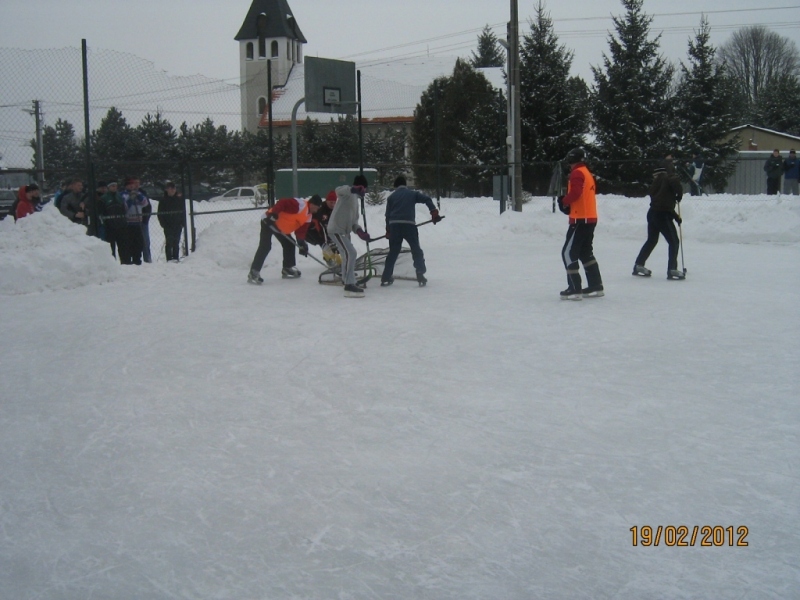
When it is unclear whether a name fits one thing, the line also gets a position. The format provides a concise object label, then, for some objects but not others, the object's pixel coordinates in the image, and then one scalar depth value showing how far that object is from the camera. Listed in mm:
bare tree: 58781
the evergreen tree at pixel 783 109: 44656
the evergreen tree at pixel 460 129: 29469
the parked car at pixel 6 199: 19047
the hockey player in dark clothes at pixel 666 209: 10133
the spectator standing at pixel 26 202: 11328
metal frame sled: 10727
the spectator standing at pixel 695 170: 20925
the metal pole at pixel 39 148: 10625
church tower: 73375
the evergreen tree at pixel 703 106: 30547
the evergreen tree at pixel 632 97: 30531
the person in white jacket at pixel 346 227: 9672
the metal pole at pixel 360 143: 16375
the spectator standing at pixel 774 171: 20414
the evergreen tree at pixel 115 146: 12281
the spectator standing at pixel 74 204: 11641
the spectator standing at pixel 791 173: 19844
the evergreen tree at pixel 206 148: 15047
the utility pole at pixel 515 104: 20656
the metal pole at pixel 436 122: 18738
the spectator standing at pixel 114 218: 11898
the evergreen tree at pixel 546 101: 30344
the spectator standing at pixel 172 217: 13008
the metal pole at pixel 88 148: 11477
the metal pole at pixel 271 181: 14852
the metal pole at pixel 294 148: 13402
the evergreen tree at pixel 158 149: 14609
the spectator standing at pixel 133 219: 12148
